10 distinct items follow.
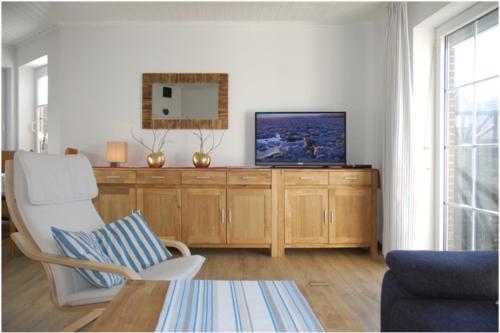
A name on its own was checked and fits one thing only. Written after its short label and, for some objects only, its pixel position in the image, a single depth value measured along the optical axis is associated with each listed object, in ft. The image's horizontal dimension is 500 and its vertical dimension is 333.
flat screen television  14.33
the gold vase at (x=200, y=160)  13.83
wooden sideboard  13.10
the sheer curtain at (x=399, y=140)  11.60
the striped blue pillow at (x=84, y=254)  6.32
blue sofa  4.64
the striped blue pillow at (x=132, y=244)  7.13
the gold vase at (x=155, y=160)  13.73
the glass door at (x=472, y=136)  9.19
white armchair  6.30
